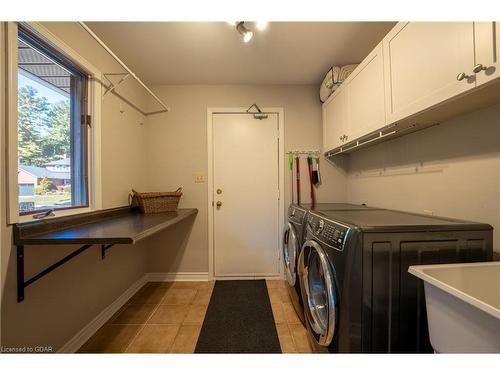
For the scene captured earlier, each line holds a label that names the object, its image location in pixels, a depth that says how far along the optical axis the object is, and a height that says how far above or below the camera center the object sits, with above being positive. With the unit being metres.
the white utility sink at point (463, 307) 0.58 -0.39
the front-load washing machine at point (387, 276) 0.92 -0.39
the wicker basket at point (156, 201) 2.06 -0.11
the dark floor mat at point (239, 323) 1.46 -1.09
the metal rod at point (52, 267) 1.09 -0.43
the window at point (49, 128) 1.16 +0.41
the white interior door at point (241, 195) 2.53 -0.07
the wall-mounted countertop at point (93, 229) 1.03 -0.23
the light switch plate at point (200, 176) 2.54 +0.16
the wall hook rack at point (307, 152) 2.54 +0.44
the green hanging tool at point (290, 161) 2.52 +0.33
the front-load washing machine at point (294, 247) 1.64 -0.51
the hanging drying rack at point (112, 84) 1.80 +0.94
